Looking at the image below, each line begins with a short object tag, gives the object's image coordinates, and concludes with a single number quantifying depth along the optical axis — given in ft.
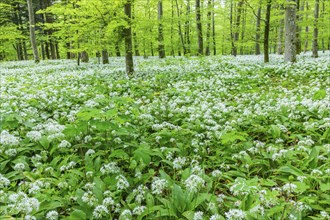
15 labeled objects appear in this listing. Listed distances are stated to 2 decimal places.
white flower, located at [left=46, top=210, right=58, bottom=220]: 10.75
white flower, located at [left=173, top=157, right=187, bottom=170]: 14.20
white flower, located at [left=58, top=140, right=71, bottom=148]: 15.60
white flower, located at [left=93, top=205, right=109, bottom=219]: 10.42
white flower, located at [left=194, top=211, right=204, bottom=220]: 10.32
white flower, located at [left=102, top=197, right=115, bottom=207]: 10.92
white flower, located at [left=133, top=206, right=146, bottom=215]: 11.01
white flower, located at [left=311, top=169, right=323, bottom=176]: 12.67
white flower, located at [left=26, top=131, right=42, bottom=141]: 16.19
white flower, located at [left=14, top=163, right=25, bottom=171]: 13.43
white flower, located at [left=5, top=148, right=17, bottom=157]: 15.78
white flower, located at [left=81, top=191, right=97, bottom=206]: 11.33
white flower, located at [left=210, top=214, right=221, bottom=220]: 10.06
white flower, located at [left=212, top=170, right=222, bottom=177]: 13.65
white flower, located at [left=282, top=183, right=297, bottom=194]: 10.87
